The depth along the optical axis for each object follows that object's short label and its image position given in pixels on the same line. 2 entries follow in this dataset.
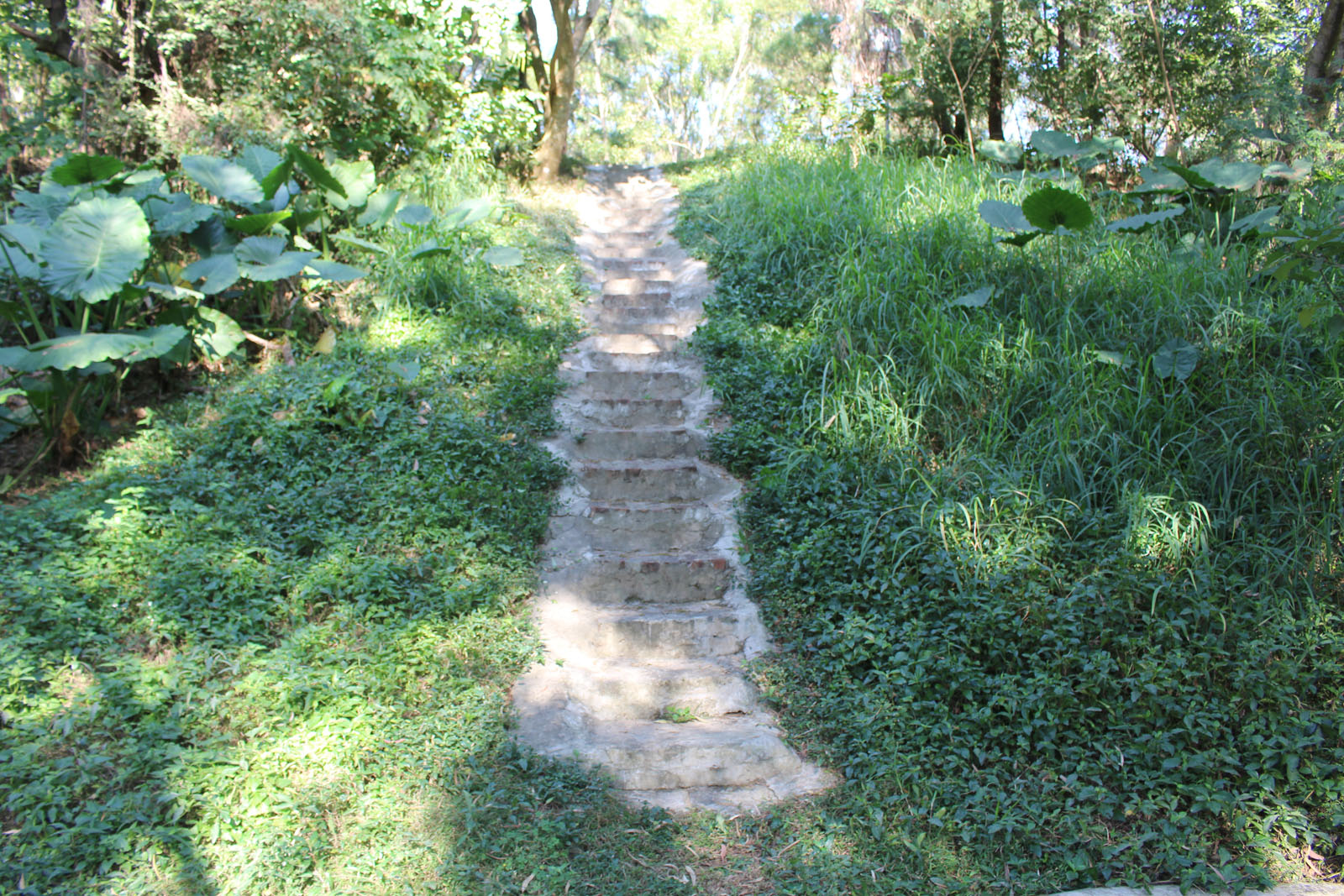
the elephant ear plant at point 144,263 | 4.82
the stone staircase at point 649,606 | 3.53
